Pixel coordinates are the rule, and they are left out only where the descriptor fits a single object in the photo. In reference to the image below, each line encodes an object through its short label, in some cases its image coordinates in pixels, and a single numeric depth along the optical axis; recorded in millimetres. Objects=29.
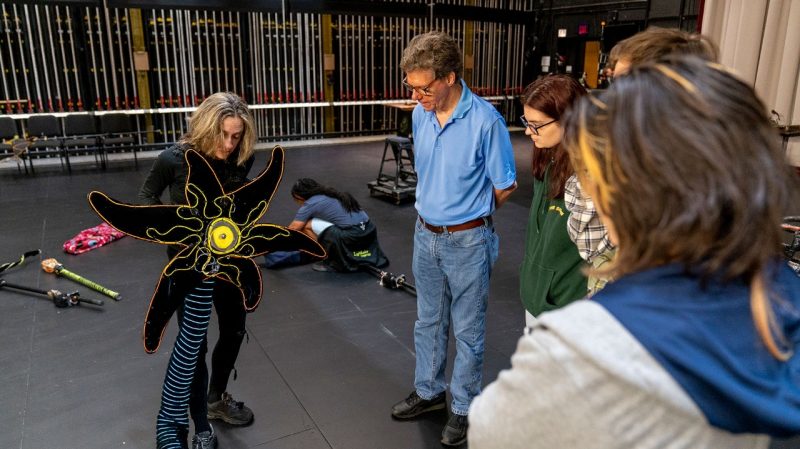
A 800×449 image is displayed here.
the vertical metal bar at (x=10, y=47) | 7602
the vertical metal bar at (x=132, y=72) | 8500
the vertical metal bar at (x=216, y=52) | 8868
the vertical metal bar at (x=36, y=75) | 7711
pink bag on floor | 4574
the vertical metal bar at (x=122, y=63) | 8375
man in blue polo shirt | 2123
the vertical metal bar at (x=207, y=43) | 8781
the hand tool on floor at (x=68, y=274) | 3749
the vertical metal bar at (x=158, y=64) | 8520
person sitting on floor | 4258
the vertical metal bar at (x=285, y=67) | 9452
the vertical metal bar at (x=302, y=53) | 9500
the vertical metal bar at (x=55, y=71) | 7839
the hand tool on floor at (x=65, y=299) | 3564
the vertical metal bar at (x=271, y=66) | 9281
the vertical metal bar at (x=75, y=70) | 8055
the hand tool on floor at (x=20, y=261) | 4047
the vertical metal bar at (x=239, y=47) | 9070
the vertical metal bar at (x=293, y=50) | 9453
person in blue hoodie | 532
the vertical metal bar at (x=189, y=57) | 8711
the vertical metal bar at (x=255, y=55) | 9172
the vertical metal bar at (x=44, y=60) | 7750
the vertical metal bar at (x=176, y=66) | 8641
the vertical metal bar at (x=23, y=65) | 7672
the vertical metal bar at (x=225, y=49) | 8969
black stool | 6207
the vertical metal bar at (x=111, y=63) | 8238
